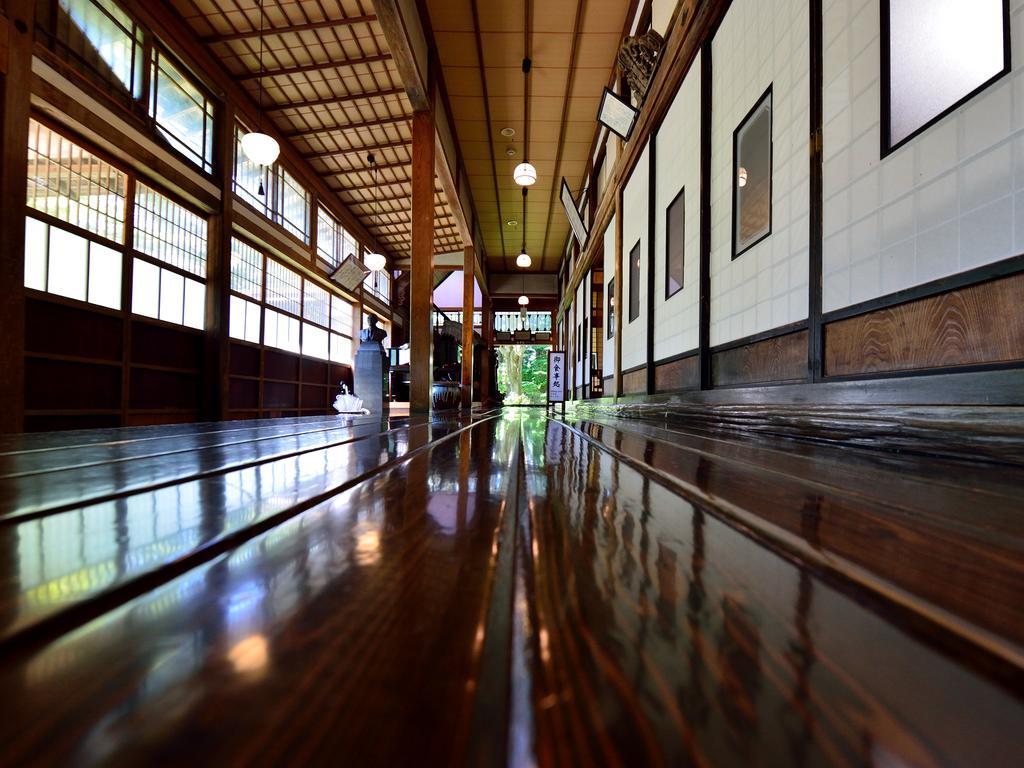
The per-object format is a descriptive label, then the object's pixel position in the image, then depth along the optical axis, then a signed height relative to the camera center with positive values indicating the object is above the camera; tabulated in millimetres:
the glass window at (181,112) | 4004 +2460
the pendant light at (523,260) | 9309 +2560
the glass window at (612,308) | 5320 +944
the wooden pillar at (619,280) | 4742 +1112
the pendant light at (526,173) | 5398 +2480
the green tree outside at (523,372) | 23344 +849
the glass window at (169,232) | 4027 +1398
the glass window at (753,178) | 2088 +991
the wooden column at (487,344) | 10766 +1042
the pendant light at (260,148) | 4148 +2108
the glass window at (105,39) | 3182 +2476
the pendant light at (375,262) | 7780 +2086
